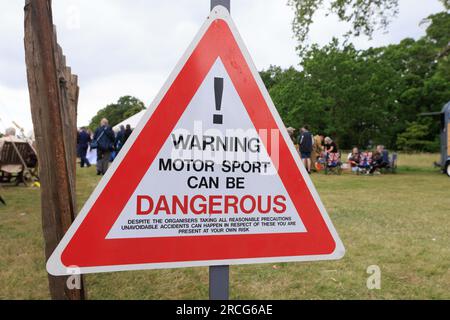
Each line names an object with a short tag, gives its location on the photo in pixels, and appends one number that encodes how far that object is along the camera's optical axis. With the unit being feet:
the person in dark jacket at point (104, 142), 37.55
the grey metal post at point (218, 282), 4.37
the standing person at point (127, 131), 42.84
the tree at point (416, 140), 123.34
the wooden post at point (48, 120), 6.05
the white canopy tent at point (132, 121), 66.85
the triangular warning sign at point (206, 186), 4.11
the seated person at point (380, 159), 50.24
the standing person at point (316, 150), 53.24
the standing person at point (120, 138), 45.14
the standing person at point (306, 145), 44.39
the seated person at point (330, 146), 48.78
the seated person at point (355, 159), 50.87
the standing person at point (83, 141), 50.70
